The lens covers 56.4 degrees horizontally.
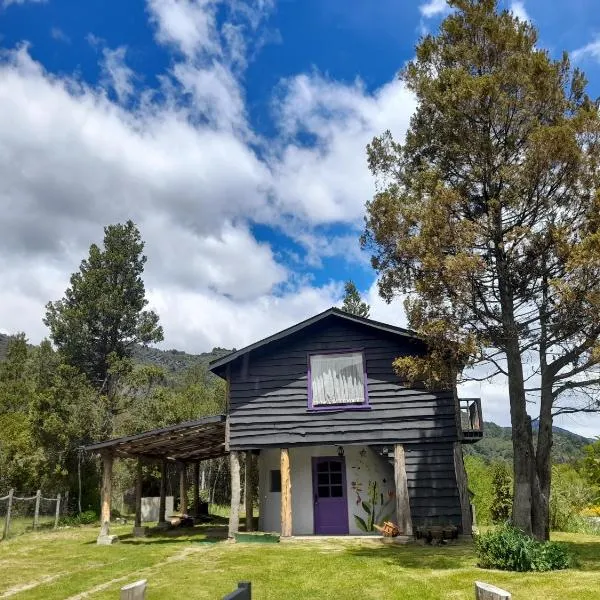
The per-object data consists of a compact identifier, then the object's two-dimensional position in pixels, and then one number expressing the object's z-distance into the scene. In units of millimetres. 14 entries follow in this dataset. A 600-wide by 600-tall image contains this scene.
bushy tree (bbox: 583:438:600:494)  18031
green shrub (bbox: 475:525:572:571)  10148
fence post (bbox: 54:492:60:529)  21191
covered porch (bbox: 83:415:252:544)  16656
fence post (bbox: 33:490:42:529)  19562
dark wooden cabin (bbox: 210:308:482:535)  15695
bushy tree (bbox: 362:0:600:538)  12867
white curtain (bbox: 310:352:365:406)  16609
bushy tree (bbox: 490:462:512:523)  20297
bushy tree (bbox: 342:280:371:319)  39188
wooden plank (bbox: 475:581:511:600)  3934
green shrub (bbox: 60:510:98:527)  24000
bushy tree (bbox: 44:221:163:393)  31953
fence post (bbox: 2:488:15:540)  17089
